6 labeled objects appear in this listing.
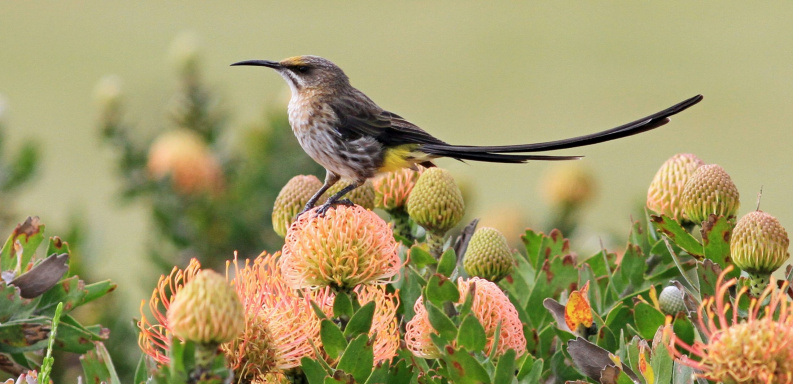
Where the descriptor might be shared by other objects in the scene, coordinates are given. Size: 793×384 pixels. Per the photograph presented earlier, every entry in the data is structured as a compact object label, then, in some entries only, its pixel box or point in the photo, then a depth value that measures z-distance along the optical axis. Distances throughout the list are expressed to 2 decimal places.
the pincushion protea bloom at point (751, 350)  3.40
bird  6.52
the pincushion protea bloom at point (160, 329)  4.02
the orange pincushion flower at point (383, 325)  4.49
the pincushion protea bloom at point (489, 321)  4.54
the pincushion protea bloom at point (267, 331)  4.20
